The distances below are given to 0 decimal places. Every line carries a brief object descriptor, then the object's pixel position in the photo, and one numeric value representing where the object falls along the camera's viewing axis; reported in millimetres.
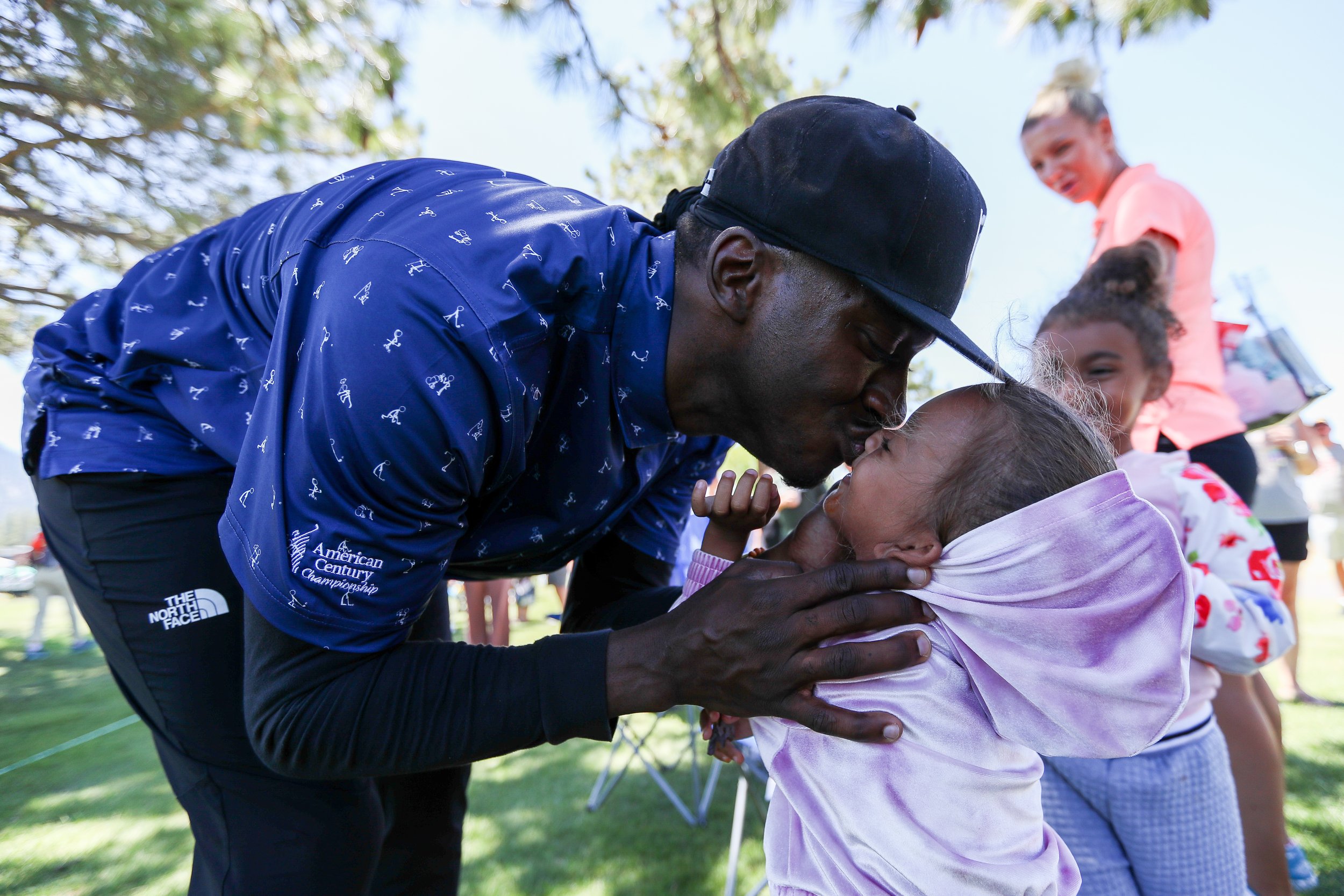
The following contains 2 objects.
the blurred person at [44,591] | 8250
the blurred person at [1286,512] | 4539
